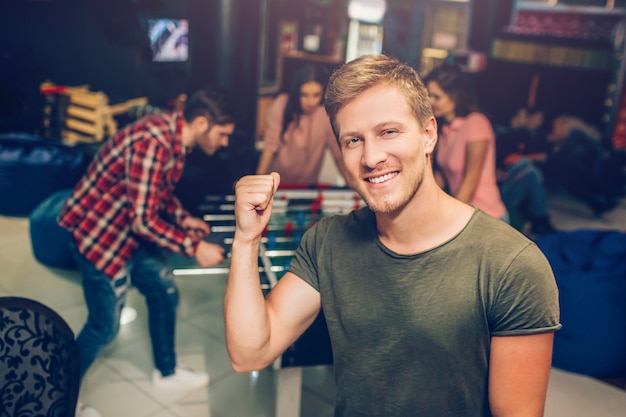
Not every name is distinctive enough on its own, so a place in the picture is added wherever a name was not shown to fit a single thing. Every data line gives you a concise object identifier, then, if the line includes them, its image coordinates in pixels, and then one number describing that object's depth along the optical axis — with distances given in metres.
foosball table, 2.28
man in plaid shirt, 2.61
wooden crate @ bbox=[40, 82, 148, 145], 7.49
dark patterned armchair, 1.70
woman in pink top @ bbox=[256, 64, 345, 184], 3.99
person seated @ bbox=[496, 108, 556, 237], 5.70
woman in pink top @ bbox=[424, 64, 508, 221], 3.26
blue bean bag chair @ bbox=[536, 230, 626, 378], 3.06
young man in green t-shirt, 1.32
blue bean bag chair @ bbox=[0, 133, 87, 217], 5.44
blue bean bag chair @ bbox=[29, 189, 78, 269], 4.39
